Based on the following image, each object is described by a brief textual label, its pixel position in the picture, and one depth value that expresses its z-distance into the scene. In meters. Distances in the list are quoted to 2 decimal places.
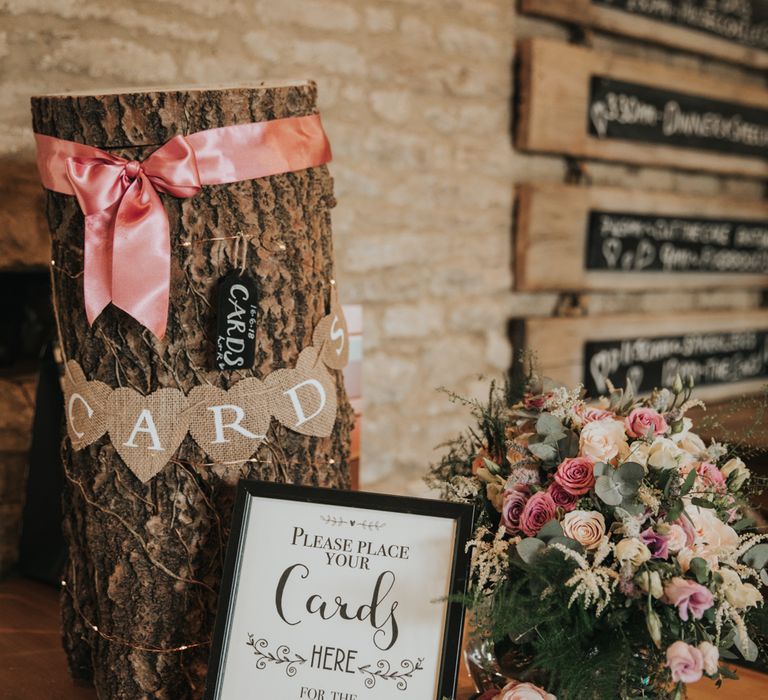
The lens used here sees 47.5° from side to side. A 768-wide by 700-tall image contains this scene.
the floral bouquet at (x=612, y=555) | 0.89
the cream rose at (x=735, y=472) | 1.03
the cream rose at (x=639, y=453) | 0.97
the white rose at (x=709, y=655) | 0.84
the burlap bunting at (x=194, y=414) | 1.11
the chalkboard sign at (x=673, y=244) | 3.06
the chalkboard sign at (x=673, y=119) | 3.01
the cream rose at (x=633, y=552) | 0.89
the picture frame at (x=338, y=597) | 0.98
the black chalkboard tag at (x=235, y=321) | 1.09
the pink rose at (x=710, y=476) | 1.02
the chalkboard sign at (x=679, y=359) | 3.07
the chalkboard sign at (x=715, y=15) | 3.17
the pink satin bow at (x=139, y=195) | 1.06
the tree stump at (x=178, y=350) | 1.08
